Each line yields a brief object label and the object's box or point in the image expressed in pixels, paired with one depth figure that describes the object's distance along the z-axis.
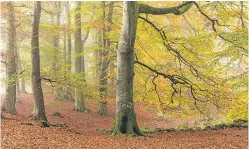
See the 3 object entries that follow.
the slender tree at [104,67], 16.67
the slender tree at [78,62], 18.67
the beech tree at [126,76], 10.16
